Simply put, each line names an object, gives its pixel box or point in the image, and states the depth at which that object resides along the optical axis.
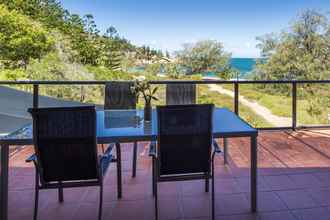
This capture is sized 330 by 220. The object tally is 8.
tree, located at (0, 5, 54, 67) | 12.55
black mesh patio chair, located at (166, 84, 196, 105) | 3.37
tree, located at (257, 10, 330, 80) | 12.51
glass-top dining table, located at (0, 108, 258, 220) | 1.98
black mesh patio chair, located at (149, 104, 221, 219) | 1.91
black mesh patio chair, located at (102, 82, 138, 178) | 3.20
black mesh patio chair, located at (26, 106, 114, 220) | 1.82
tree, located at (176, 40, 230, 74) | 20.67
